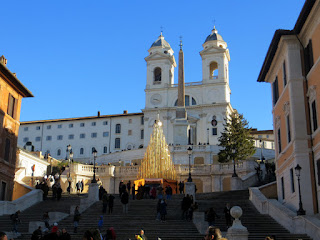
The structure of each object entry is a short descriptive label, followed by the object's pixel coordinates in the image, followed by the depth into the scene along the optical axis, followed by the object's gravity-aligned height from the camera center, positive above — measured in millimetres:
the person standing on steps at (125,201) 20297 -87
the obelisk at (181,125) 48436 +9806
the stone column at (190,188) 23568 +751
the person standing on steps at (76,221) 17082 -999
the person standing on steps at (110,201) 20544 -90
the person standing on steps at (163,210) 18473 -514
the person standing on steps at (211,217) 17329 -789
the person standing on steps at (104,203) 20521 -204
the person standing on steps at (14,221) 17497 -1071
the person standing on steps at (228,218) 17463 -835
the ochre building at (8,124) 25517 +5340
